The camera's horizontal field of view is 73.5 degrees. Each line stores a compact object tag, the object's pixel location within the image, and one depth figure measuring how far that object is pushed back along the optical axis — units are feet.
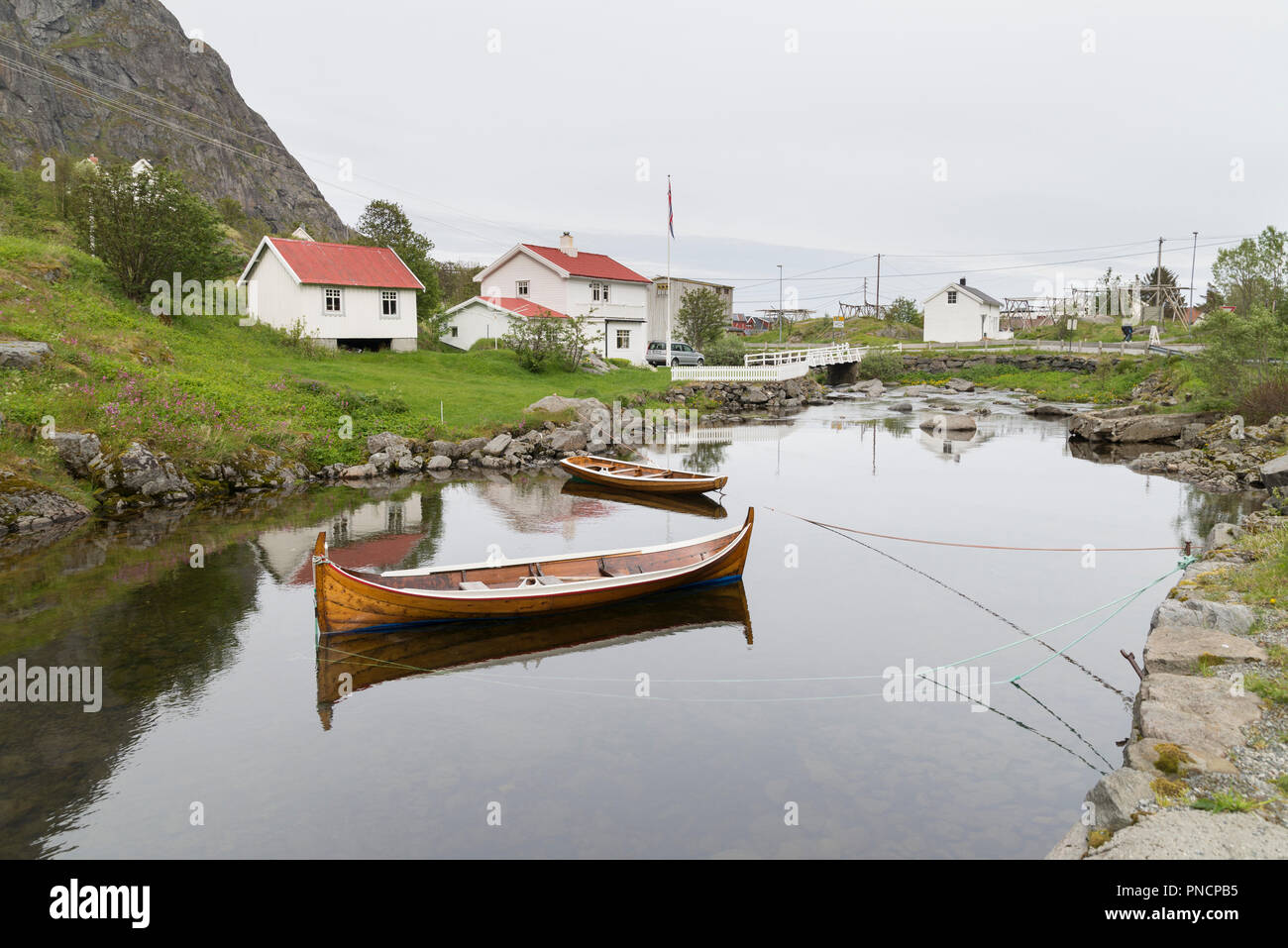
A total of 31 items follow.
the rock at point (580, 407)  129.49
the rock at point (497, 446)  113.39
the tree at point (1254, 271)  118.42
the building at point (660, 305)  248.52
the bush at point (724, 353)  213.05
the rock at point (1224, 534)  58.65
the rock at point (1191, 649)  34.40
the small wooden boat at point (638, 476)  93.20
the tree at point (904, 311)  343.26
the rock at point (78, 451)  80.05
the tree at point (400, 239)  182.91
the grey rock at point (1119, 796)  25.63
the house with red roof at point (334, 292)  142.72
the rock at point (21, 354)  84.17
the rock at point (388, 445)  105.81
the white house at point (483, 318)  178.09
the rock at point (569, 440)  120.26
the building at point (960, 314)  275.18
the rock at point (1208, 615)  37.42
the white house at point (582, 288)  193.57
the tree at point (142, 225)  121.70
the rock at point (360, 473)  99.96
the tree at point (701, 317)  228.22
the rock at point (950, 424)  150.61
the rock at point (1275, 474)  74.69
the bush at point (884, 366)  244.83
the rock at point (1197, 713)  28.25
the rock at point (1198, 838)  22.77
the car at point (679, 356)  215.10
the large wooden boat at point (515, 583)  48.73
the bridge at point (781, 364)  188.55
